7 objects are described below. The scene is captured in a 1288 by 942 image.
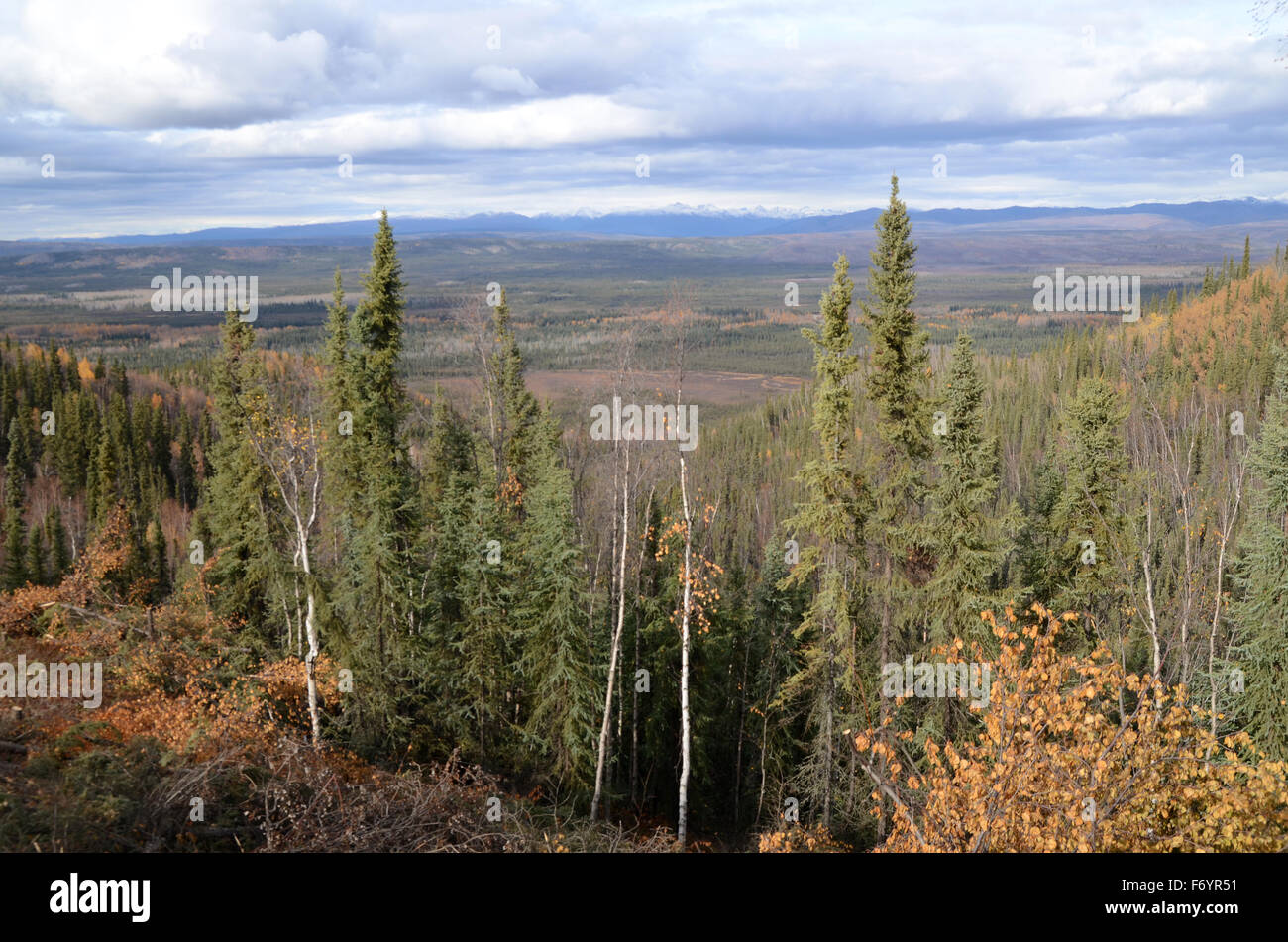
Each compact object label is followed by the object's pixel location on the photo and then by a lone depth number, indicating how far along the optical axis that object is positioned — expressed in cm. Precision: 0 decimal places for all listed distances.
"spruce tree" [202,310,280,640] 3083
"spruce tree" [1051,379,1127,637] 2416
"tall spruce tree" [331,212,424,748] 2566
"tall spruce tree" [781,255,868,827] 2061
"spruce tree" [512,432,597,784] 2447
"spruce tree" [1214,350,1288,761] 2319
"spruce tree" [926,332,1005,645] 2206
